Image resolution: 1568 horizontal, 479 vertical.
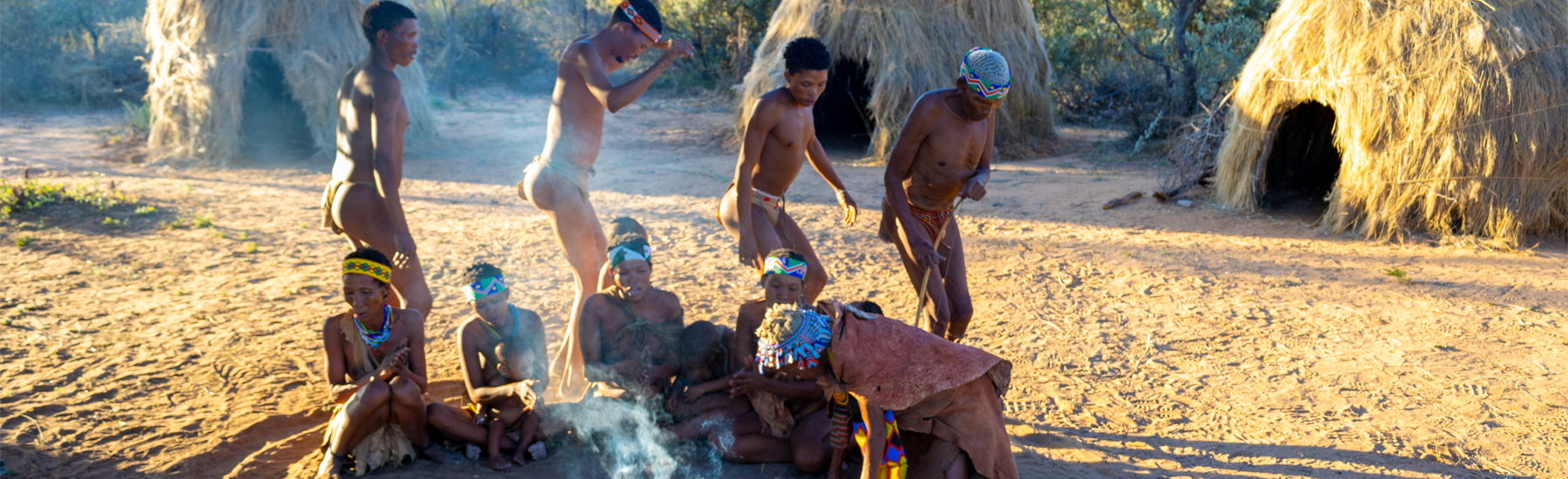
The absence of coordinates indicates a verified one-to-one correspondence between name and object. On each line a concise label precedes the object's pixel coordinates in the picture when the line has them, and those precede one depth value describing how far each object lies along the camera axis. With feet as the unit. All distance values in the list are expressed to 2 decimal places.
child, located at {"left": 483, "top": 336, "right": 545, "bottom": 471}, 9.31
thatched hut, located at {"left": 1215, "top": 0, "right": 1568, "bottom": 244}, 18.95
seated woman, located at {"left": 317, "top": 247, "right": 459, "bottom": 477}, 8.75
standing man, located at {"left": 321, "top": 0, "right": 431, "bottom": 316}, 10.02
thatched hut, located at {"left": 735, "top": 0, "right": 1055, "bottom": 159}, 31.63
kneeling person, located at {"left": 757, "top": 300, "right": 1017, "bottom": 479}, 6.94
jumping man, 10.94
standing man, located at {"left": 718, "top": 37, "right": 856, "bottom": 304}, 10.72
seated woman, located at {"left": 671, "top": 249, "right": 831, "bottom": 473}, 9.30
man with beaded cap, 10.77
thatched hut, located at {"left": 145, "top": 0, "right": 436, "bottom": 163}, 29.89
